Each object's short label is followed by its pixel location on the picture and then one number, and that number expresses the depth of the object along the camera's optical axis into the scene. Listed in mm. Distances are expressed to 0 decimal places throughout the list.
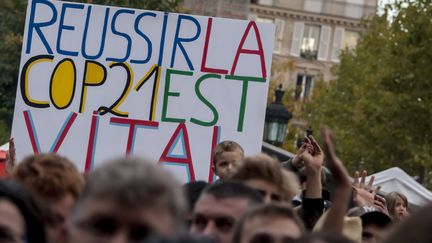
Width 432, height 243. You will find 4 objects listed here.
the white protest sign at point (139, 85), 11297
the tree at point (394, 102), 32188
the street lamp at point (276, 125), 20312
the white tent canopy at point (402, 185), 20812
